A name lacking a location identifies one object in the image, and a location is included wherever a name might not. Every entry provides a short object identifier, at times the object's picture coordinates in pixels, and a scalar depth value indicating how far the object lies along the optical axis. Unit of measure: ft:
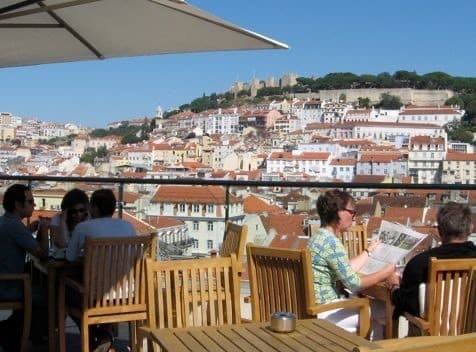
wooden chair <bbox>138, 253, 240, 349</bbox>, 8.68
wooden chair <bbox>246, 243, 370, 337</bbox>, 9.14
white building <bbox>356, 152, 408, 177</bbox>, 287.07
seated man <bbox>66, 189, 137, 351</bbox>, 12.05
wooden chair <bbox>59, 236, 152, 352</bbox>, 11.27
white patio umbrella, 12.83
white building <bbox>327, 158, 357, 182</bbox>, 305.53
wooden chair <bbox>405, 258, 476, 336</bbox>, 9.16
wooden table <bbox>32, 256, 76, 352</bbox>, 12.01
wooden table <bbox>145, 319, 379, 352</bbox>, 6.63
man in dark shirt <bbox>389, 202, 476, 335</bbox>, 10.30
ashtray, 7.07
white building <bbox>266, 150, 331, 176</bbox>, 313.94
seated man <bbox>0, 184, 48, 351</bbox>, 12.28
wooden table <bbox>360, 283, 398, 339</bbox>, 10.96
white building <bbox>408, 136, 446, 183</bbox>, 283.12
